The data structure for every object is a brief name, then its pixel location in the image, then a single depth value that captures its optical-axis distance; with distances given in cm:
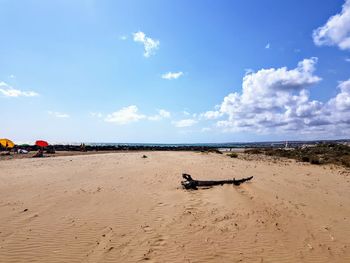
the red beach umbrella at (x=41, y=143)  4016
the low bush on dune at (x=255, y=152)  4226
